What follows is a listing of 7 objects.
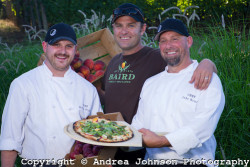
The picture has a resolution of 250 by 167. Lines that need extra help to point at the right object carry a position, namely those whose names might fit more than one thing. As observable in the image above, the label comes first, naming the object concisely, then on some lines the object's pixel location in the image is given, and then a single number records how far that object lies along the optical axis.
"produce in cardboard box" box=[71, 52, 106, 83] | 4.14
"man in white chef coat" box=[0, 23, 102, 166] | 2.89
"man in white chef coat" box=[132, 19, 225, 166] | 2.67
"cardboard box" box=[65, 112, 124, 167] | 2.44
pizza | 2.49
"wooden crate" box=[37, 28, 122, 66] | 4.52
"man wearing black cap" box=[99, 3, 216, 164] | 3.57
